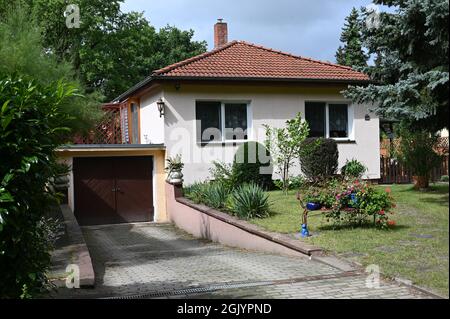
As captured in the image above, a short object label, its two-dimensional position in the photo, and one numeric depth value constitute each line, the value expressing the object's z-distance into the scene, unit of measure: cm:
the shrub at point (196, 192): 1539
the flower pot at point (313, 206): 1045
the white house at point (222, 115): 1767
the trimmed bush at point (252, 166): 1587
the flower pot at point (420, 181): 1273
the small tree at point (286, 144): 1598
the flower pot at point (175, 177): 1691
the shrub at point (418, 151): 1381
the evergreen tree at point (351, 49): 1169
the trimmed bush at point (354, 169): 1823
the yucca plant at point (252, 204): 1230
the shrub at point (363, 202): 977
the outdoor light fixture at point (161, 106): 1733
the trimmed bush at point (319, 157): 1688
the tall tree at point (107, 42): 3250
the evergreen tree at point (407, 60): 931
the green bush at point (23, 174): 474
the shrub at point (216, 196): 1417
